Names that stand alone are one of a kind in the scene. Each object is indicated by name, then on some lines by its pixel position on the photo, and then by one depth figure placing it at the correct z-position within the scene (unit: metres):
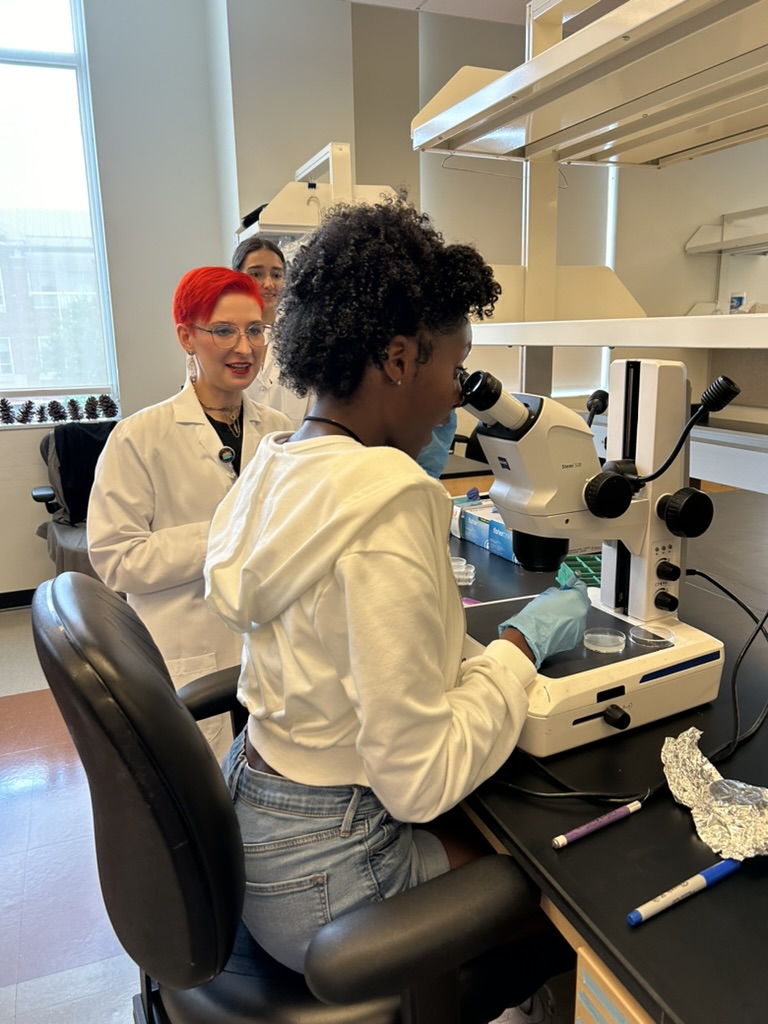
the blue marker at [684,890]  0.59
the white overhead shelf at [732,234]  4.07
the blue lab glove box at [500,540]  1.52
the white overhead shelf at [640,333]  0.81
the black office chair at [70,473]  3.06
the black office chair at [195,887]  0.63
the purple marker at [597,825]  0.68
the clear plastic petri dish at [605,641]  0.91
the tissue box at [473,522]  1.60
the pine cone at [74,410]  3.38
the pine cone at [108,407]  3.38
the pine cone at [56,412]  3.32
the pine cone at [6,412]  3.24
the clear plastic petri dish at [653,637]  0.91
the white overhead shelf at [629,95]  0.85
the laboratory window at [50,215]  3.19
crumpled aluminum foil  0.66
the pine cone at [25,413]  3.30
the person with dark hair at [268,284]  2.04
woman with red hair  1.35
